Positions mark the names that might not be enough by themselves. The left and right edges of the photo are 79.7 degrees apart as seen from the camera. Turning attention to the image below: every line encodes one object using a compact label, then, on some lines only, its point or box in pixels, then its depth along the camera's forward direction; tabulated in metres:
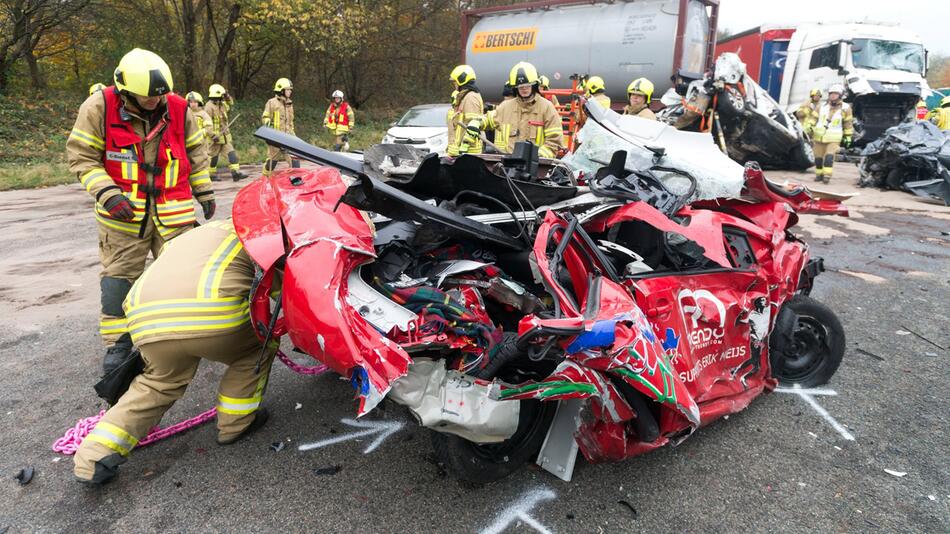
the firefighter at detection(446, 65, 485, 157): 7.29
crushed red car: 1.97
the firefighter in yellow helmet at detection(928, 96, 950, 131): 12.04
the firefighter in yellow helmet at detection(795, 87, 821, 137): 12.62
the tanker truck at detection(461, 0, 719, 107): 11.35
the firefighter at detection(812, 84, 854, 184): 11.27
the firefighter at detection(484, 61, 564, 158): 6.24
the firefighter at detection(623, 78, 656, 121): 7.90
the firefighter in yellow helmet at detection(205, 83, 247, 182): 10.71
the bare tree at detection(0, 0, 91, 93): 14.94
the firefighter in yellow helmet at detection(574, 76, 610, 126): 9.25
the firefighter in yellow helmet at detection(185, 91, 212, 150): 10.59
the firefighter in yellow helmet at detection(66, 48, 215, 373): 3.18
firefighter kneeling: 2.29
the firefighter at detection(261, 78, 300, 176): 11.31
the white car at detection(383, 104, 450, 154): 10.89
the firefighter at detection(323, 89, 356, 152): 12.71
